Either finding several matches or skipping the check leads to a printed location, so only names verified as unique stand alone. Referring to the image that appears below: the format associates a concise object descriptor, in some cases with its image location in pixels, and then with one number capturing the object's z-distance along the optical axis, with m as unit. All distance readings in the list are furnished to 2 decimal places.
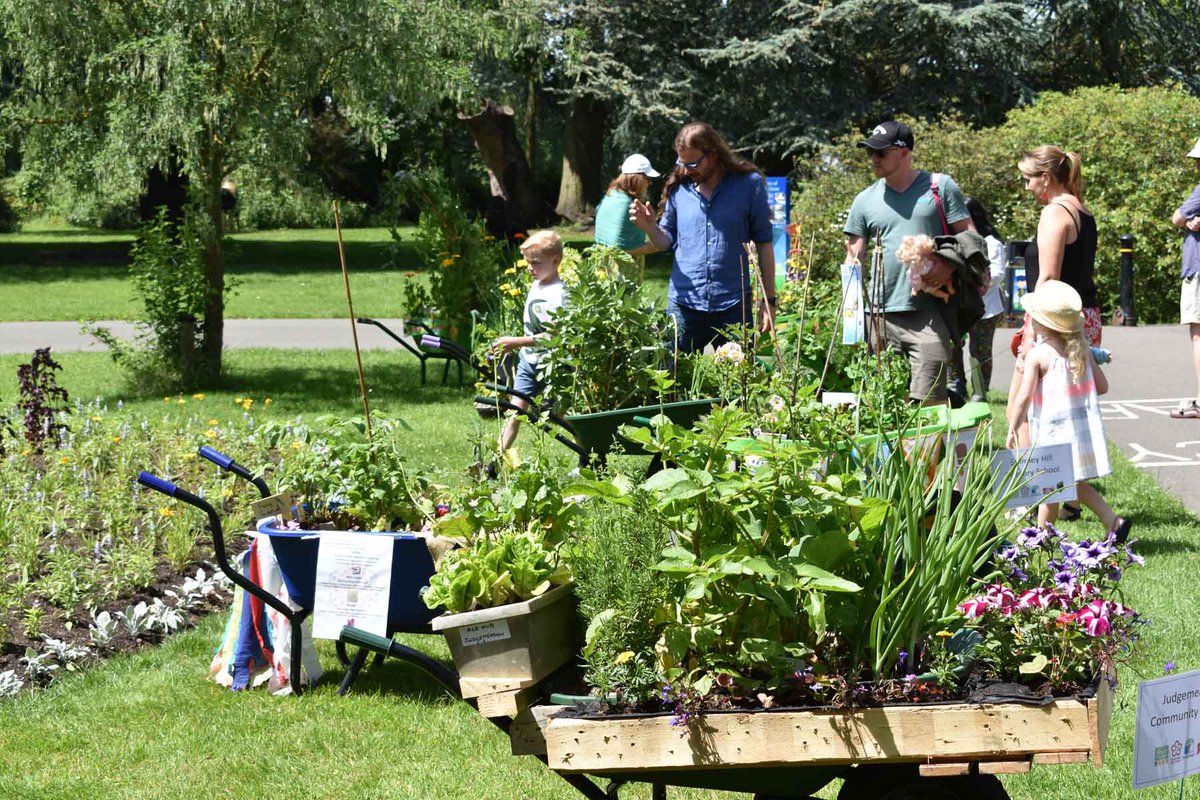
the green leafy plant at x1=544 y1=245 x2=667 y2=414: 10.75
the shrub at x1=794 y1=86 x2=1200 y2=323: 30.72
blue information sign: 28.87
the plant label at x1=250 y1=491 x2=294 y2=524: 9.12
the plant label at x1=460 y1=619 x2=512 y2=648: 6.09
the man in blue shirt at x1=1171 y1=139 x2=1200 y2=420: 17.50
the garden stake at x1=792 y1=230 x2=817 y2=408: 8.19
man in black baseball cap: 12.30
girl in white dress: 11.24
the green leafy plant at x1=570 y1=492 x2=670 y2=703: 5.60
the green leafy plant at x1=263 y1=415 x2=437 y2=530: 8.84
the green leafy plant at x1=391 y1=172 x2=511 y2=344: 22.73
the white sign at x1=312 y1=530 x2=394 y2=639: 8.16
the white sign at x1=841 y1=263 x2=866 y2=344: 11.48
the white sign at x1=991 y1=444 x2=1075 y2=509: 8.91
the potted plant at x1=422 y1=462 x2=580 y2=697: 6.11
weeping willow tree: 19.83
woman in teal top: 16.45
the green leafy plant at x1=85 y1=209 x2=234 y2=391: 21.98
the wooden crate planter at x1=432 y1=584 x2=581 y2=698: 6.09
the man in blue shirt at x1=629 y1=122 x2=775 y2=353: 13.01
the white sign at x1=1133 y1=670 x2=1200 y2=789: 5.35
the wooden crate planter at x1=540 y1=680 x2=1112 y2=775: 5.28
